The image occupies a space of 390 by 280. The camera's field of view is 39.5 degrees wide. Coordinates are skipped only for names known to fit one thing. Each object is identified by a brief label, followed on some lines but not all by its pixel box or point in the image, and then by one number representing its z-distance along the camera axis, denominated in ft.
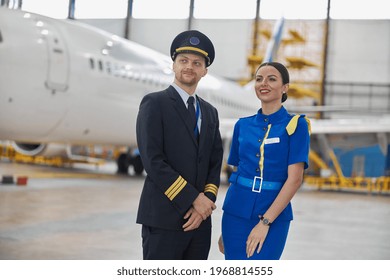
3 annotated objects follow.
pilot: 5.98
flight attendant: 5.98
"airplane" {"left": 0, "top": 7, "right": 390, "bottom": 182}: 18.65
